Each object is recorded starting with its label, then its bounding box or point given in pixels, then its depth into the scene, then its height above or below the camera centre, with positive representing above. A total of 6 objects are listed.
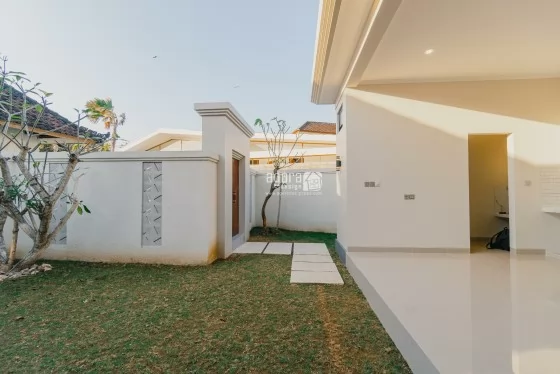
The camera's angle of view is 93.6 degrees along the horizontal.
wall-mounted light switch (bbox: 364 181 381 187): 5.67 +0.14
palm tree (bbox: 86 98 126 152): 18.13 +5.06
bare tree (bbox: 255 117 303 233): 9.35 +2.36
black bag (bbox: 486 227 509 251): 6.11 -1.22
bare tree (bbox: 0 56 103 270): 4.55 -0.01
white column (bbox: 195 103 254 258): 5.96 +1.08
